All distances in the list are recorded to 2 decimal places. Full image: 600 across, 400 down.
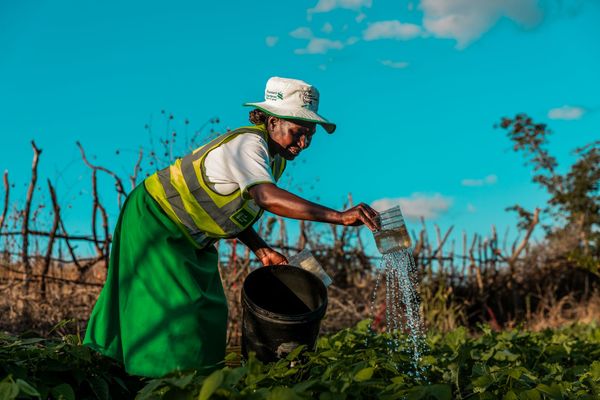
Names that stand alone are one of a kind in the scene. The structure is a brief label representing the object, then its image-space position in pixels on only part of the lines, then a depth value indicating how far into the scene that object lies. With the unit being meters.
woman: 2.67
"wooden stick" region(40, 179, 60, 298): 6.04
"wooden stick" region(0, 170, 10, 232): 6.09
